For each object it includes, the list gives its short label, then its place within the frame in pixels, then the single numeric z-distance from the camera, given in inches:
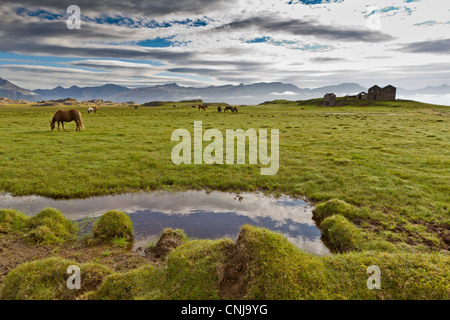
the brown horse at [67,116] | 1176.2
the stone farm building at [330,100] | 4586.6
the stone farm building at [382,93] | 4958.2
